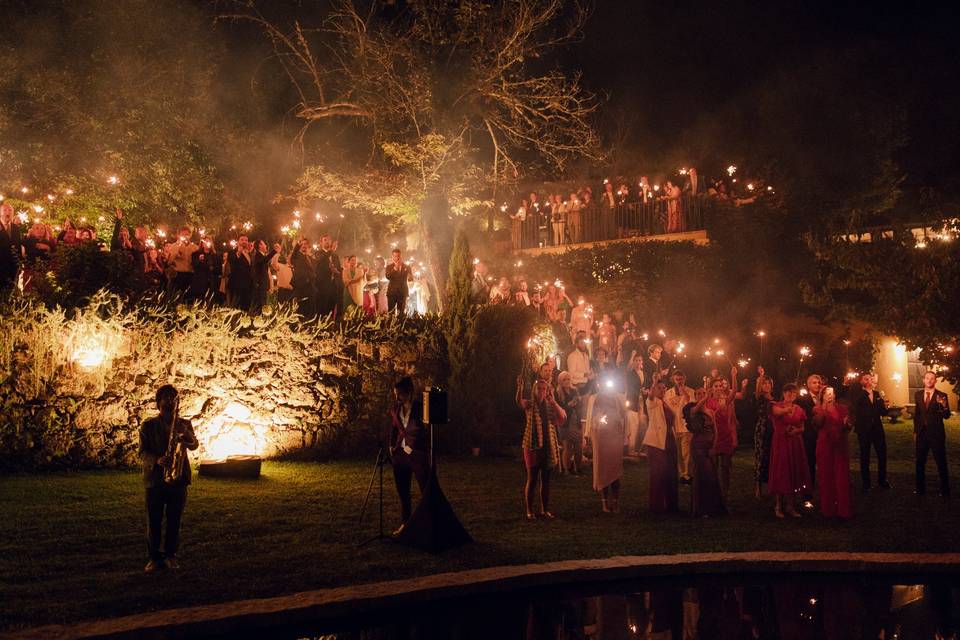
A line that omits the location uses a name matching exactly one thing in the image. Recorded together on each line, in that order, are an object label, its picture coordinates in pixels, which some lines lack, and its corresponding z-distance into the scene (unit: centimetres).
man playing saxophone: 679
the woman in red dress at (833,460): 989
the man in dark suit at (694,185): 2508
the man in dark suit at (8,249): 1249
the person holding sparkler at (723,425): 1077
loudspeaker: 786
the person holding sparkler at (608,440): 1004
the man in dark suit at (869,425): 1246
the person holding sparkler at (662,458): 1010
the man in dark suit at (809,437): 1077
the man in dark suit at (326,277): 1589
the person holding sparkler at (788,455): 1007
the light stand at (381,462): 815
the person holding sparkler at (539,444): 938
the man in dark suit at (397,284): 1648
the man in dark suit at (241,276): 1479
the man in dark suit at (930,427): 1162
